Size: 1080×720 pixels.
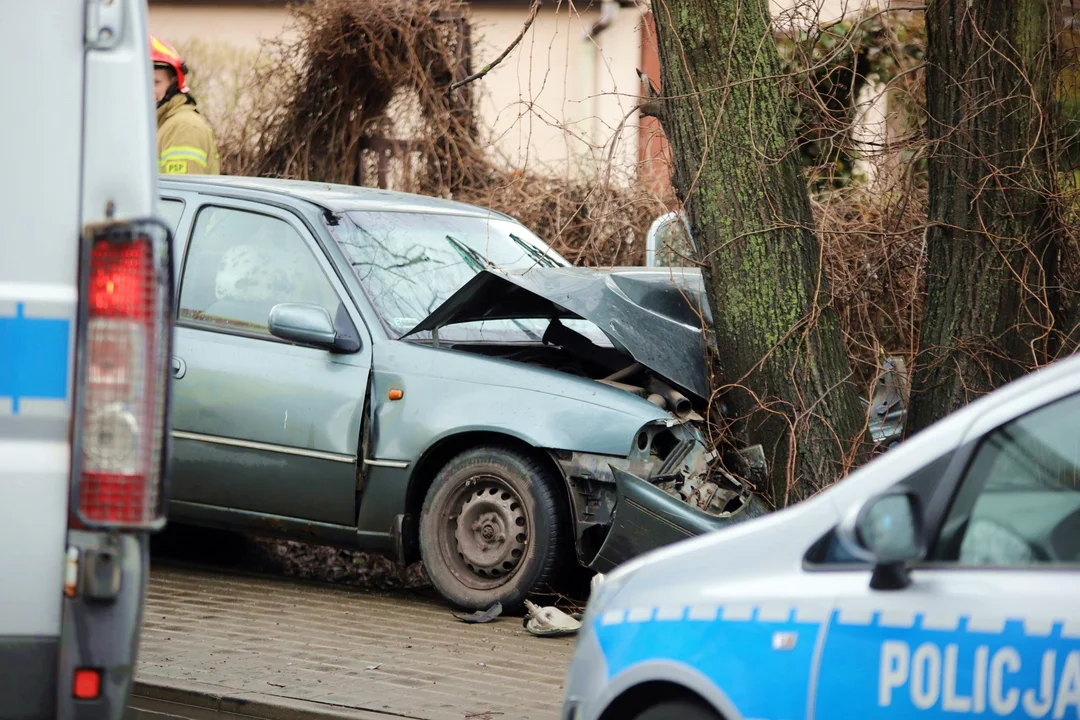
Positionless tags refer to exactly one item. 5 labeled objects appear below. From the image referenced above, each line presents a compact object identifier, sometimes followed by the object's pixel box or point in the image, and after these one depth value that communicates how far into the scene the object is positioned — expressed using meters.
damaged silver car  13.23
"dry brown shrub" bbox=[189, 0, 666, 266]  22.95
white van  6.12
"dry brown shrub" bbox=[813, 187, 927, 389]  14.95
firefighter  18.61
